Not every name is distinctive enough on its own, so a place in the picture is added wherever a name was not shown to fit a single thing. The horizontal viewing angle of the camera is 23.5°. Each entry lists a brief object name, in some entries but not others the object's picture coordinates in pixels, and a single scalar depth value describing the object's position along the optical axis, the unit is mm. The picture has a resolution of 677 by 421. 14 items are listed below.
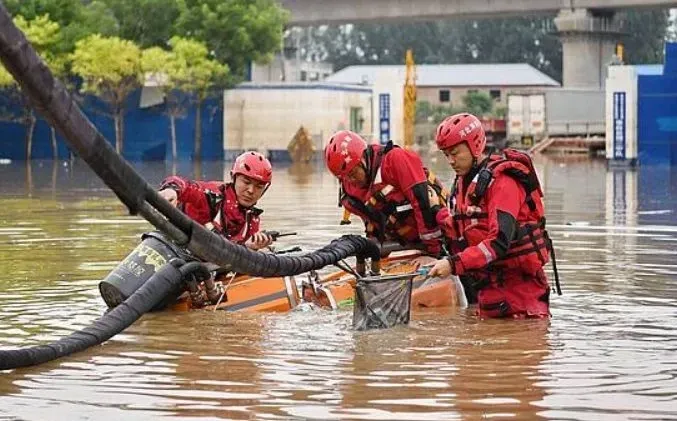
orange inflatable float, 12117
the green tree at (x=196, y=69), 64750
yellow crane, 65113
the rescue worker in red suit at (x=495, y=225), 10648
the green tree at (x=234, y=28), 68312
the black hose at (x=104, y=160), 6164
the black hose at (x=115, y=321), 9492
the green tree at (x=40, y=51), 62388
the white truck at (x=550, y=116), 69312
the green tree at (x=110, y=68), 62594
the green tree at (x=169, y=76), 64250
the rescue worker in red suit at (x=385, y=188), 11711
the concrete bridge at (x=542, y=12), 75875
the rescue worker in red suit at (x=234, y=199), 12328
